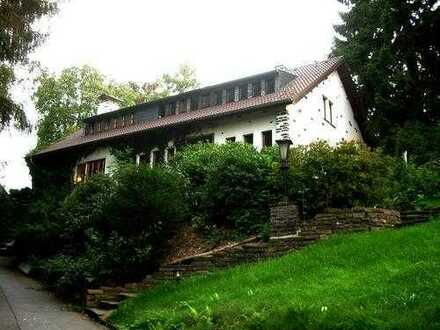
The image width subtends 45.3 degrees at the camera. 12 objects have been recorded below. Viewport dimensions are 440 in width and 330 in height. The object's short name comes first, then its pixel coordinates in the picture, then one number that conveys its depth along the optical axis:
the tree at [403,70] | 19.45
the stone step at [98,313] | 10.71
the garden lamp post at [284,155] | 13.21
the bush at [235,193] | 15.11
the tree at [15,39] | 11.18
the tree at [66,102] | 41.38
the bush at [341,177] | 13.20
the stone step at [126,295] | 11.73
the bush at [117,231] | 13.47
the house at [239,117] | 21.98
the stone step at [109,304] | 11.66
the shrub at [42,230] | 17.45
